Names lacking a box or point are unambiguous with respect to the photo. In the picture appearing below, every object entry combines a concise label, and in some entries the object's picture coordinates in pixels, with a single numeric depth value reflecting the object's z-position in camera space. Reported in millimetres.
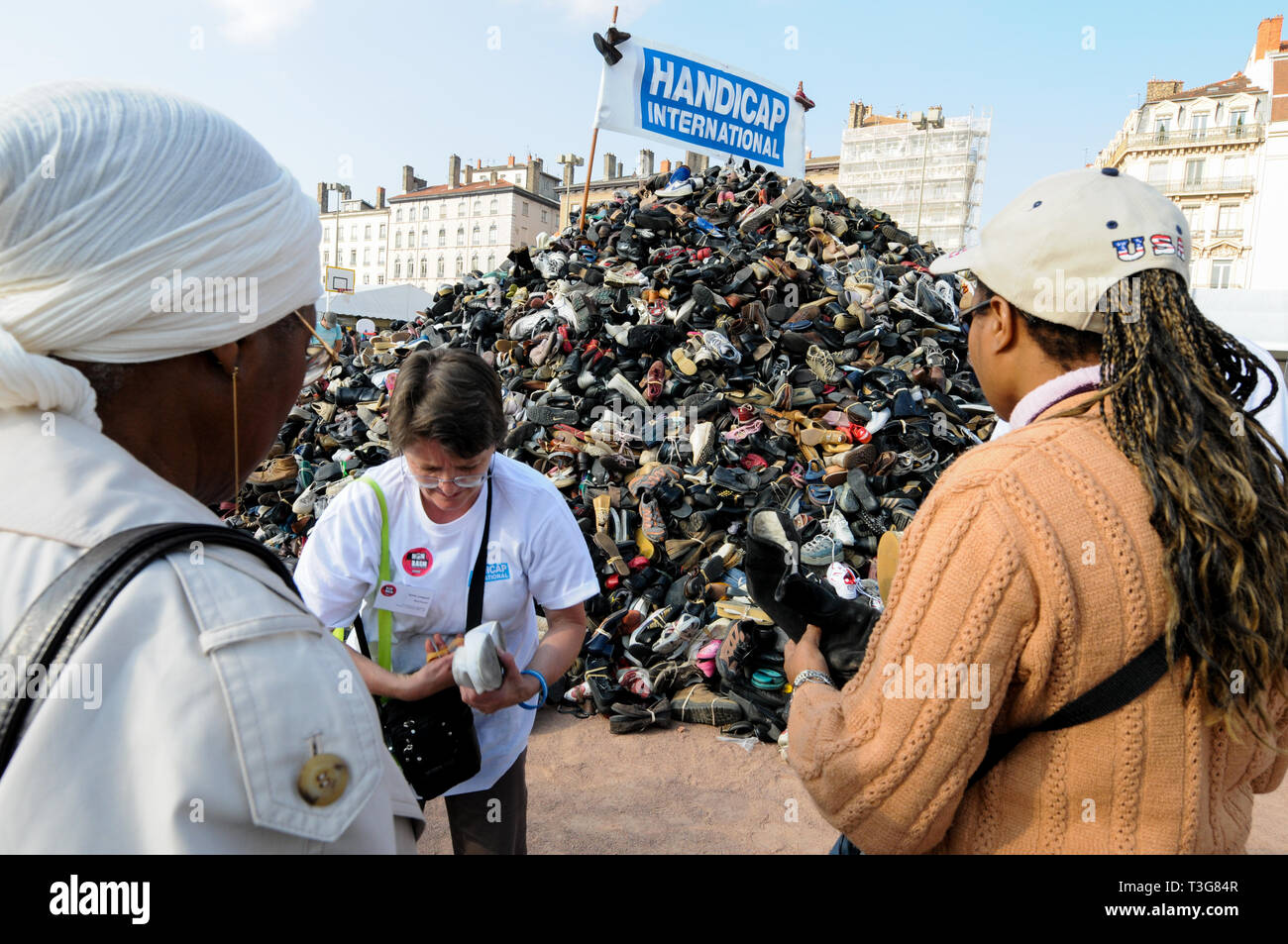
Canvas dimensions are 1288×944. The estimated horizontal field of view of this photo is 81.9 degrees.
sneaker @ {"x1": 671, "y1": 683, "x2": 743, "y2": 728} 4957
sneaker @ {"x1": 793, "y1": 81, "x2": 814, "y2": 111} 9467
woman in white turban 704
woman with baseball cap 1116
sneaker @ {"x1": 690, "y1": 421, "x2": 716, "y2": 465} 6512
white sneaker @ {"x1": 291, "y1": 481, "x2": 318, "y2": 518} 7480
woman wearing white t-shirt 2127
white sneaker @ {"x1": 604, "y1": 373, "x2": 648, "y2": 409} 7125
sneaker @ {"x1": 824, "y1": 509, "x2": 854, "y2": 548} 5766
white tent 20609
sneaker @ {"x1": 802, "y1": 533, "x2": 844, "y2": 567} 5656
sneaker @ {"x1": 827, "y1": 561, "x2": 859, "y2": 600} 4934
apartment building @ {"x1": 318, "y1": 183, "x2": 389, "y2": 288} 68812
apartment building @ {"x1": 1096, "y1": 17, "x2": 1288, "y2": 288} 35969
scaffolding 53375
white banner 8117
